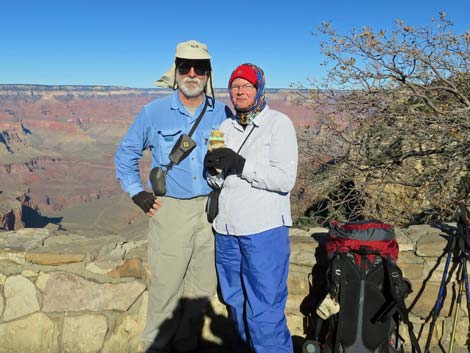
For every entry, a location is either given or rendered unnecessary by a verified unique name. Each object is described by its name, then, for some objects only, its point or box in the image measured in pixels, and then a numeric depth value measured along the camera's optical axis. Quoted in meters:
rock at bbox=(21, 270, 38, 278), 2.88
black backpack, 2.26
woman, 2.18
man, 2.55
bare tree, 8.44
